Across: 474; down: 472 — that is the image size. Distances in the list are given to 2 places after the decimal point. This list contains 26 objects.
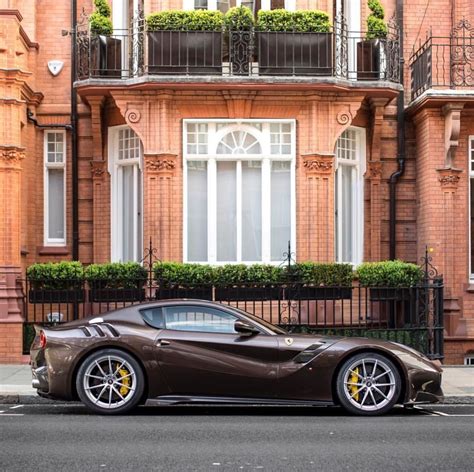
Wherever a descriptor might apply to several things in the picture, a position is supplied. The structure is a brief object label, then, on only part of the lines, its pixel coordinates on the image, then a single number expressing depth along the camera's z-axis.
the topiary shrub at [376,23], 18.64
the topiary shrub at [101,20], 18.38
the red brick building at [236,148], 17.92
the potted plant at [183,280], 17.05
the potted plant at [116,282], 17.22
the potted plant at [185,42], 17.70
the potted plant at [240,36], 17.83
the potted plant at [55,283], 17.17
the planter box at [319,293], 17.25
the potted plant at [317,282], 17.27
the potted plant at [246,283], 17.19
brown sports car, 11.45
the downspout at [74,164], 19.56
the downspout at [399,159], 19.84
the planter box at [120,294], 17.23
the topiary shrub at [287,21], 17.78
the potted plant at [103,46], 18.38
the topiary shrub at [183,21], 17.69
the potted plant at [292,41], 17.80
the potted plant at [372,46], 18.64
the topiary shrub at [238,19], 17.81
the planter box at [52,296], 17.16
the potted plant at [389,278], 17.34
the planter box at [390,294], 17.25
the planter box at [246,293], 17.22
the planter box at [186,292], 17.12
